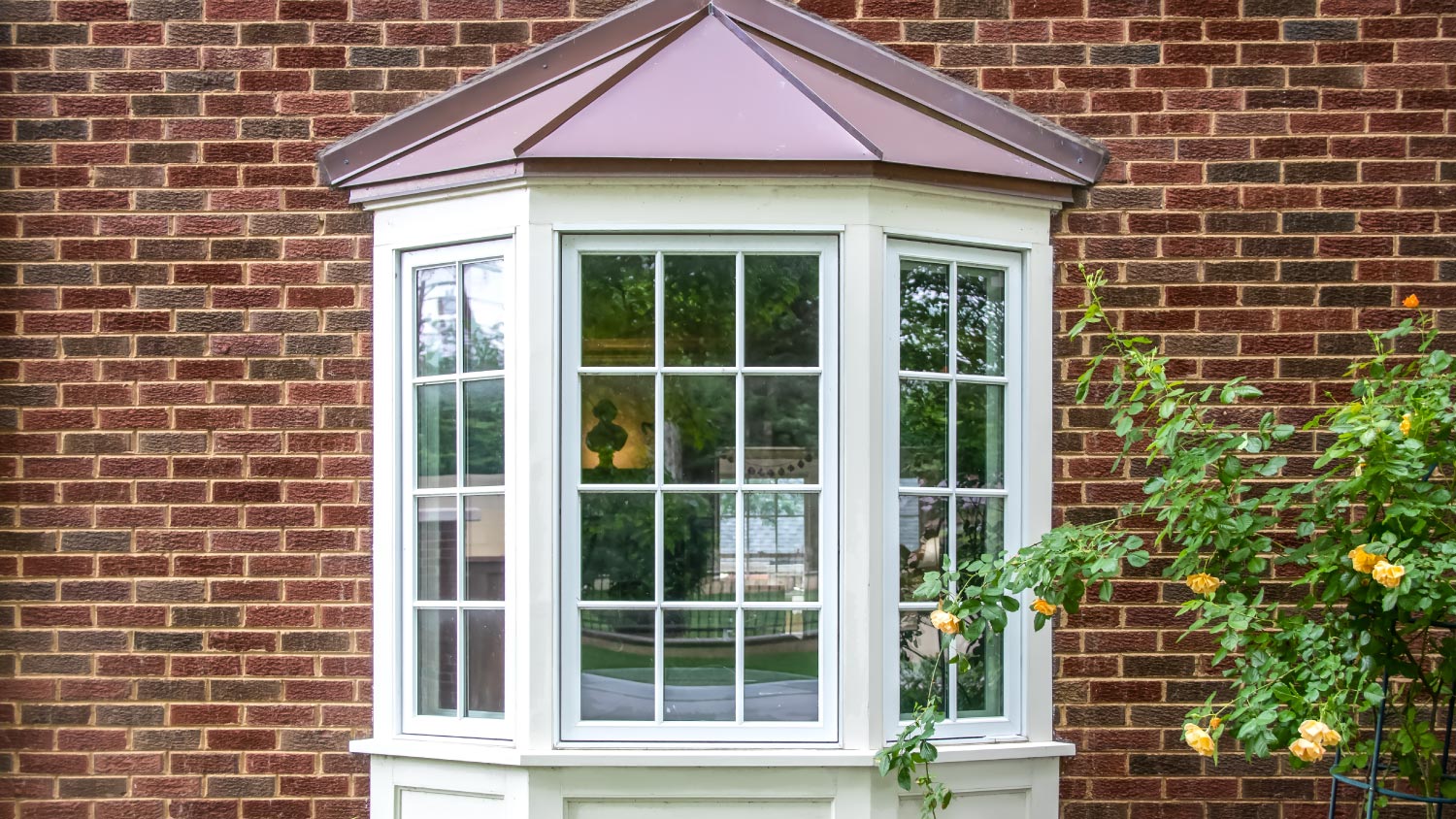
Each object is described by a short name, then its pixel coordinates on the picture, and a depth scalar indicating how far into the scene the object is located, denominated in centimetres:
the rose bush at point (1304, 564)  335
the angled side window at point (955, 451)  404
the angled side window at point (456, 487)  405
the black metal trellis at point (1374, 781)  344
